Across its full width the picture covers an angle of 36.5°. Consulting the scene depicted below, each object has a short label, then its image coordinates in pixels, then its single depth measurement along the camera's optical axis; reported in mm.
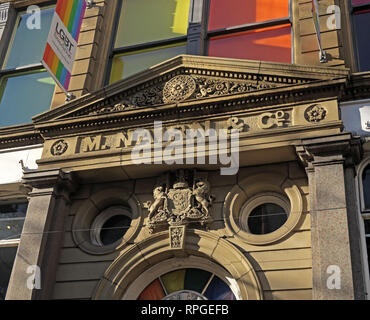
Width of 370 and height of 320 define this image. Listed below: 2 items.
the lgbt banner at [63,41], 14106
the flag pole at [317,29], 12812
